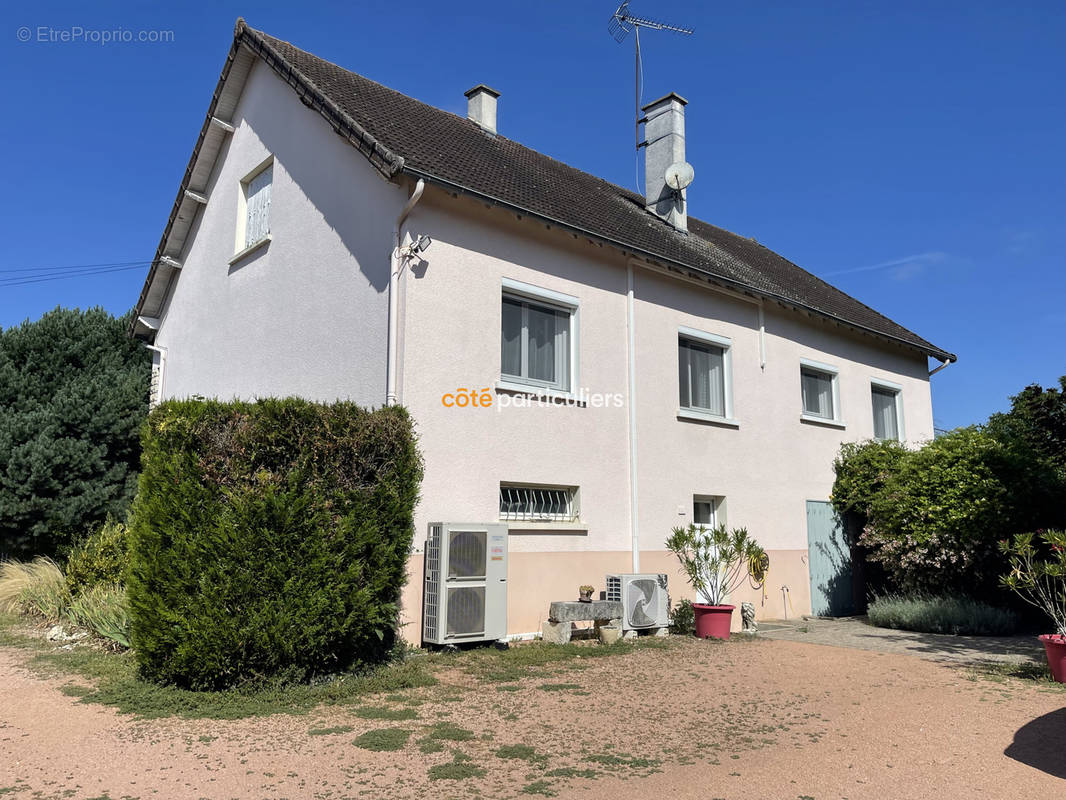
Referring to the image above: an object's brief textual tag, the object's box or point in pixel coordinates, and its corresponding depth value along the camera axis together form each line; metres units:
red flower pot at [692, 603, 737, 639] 10.75
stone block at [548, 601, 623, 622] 9.80
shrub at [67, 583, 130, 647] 8.84
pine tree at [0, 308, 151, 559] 15.25
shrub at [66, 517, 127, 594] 11.16
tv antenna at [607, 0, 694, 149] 17.55
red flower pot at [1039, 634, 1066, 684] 7.69
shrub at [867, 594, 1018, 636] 11.69
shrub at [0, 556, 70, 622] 11.09
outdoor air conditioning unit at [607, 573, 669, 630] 10.47
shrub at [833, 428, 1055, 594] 11.99
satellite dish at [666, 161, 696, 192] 15.30
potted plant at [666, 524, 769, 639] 10.77
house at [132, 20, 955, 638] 9.66
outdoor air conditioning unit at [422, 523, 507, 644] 8.73
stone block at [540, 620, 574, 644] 9.77
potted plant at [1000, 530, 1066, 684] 7.68
